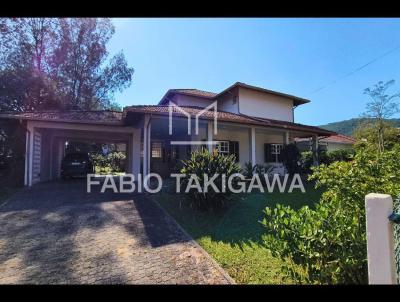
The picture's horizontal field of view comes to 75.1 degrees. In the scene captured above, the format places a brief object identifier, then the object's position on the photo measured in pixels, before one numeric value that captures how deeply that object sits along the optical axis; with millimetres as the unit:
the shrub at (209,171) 7098
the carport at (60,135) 12328
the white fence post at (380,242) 2291
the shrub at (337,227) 2891
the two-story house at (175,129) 12266
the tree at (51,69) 15172
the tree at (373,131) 20578
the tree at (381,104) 22080
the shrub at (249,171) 11353
